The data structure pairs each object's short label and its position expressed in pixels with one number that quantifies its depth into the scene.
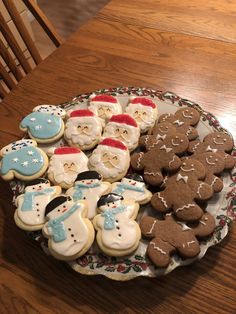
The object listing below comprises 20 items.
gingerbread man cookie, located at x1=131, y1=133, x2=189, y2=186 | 0.74
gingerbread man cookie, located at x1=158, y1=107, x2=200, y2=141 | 0.82
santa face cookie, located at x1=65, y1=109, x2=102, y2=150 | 0.84
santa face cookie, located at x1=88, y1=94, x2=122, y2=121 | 0.89
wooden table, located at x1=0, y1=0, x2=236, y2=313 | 0.65
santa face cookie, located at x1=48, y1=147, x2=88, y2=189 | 0.77
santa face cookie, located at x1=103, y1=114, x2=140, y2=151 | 0.82
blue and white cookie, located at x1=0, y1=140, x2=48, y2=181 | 0.78
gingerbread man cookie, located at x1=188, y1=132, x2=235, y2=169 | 0.77
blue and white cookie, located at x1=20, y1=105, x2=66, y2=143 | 0.86
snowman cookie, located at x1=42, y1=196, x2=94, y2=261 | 0.64
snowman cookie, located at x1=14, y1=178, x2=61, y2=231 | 0.69
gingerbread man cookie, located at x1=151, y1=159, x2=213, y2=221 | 0.66
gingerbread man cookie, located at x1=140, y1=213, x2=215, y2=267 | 0.62
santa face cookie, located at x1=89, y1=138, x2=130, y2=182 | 0.76
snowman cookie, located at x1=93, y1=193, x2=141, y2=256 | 0.64
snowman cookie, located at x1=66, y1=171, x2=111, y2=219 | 0.71
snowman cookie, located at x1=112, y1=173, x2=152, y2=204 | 0.71
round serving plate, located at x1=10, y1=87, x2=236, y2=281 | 0.63
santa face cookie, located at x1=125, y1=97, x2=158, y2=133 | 0.85
